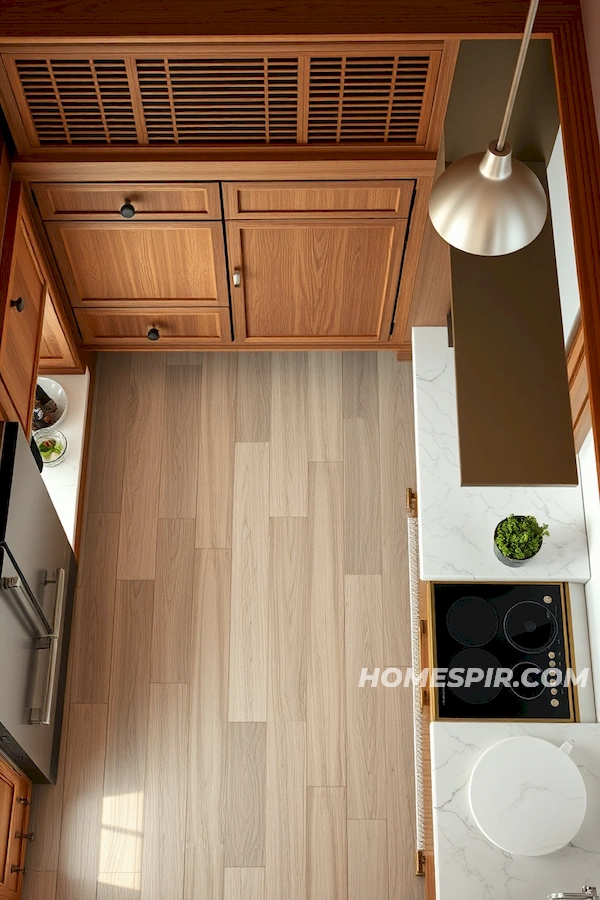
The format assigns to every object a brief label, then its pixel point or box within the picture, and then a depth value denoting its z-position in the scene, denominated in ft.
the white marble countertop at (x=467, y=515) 8.68
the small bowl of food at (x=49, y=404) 10.43
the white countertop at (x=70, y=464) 10.11
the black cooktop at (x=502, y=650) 8.30
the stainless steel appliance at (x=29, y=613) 7.46
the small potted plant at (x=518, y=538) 8.43
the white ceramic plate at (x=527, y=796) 7.38
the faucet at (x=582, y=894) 6.72
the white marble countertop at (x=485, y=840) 7.45
